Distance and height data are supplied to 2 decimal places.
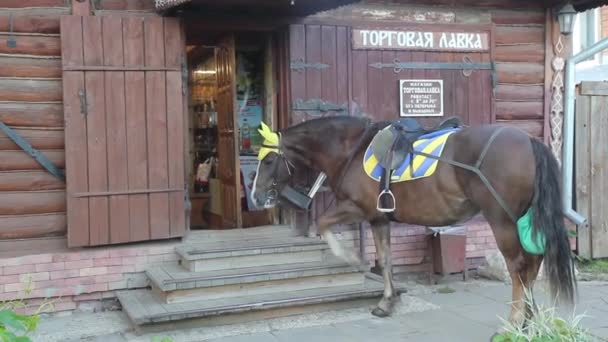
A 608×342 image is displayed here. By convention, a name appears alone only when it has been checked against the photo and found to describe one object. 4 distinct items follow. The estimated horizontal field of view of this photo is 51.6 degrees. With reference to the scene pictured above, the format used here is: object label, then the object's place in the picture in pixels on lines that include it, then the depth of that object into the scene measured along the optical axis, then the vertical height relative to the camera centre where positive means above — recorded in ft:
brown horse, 15.38 -1.56
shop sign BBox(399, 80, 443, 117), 23.69 +1.27
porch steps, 17.89 -4.60
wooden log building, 19.31 +1.28
